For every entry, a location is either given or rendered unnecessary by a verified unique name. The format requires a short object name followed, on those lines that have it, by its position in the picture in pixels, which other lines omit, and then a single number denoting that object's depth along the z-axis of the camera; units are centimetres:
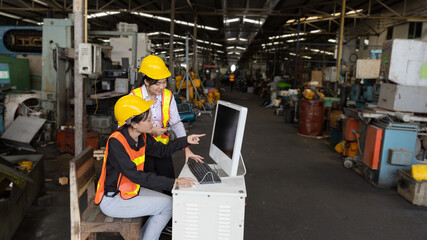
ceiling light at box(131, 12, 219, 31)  1375
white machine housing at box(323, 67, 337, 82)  933
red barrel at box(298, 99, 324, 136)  726
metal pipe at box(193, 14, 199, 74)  1160
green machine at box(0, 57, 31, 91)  695
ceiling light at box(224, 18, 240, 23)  1420
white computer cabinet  187
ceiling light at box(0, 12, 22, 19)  1322
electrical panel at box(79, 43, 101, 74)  307
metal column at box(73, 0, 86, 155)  310
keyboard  204
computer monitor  202
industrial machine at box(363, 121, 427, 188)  407
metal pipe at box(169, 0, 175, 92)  938
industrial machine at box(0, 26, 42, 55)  749
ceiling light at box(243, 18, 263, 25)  1402
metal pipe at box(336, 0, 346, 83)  963
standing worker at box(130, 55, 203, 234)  258
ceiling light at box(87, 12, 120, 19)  1262
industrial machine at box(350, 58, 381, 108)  666
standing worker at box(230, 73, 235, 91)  2137
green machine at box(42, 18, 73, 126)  603
